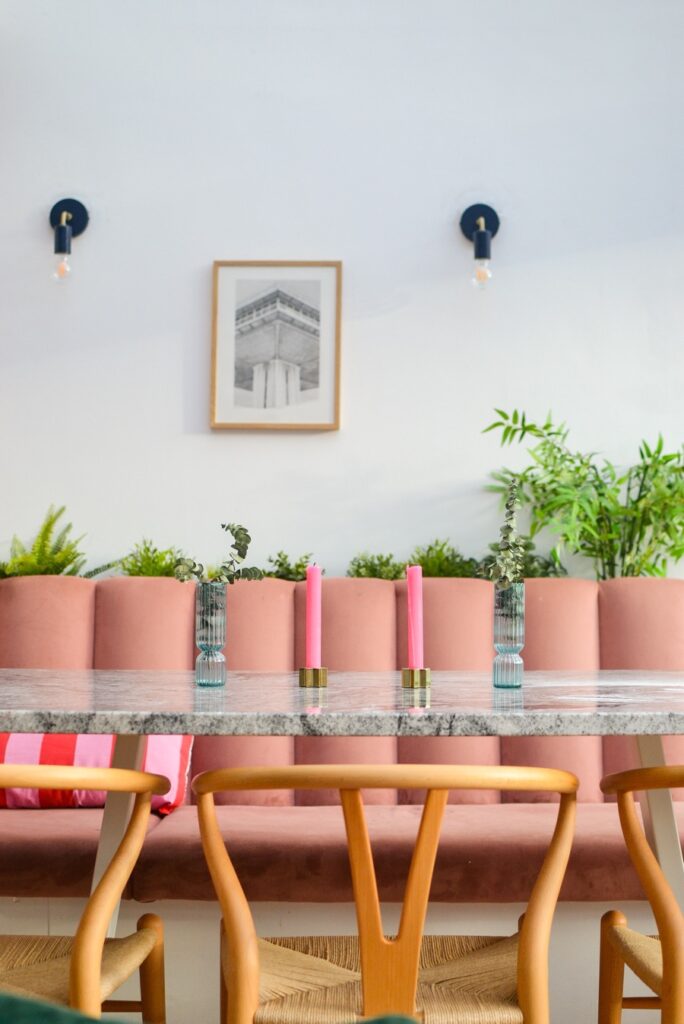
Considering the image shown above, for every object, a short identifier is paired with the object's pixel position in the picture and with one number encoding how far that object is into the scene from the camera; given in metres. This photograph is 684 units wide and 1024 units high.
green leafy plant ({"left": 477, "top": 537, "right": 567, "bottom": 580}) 3.47
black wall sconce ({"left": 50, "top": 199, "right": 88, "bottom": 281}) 3.64
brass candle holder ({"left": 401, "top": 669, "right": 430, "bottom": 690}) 1.86
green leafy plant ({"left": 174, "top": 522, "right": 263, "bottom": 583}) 1.94
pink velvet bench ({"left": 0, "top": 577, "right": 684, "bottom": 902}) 2.69
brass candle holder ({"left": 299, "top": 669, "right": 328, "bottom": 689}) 1.92
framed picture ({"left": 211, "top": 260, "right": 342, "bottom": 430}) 3.58
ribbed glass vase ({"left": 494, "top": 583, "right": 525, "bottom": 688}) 1.97
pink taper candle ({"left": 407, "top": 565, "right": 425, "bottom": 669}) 1.87
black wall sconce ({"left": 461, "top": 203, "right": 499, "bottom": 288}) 3.52
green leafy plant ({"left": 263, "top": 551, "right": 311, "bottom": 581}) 3.47
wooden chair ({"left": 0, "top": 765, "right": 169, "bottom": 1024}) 1.29
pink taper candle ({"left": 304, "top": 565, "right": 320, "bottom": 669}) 1.92
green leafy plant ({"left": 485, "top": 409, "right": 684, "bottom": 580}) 3.40
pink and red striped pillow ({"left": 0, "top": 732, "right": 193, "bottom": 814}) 2.66
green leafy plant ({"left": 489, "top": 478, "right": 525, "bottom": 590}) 1.95
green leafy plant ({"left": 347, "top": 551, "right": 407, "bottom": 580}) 3.46
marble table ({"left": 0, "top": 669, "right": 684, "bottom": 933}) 1.38
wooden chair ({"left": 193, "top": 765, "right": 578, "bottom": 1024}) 1.18
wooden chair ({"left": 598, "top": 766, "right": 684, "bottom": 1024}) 1.42
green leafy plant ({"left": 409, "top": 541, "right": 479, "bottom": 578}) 3.45
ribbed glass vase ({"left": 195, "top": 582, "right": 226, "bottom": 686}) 1.98
